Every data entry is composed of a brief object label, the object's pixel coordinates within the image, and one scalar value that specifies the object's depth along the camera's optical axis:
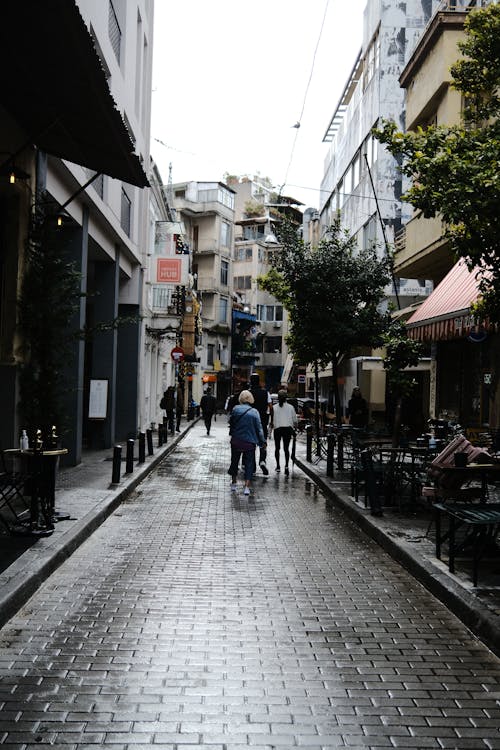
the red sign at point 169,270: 26.17
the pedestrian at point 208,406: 31.19
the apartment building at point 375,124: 28.92
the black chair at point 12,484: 8.00
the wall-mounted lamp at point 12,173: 9.78
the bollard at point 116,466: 13.02
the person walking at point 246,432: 13.55
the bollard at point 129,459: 14.61
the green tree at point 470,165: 7.45
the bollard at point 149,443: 18.84
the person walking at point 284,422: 16.80
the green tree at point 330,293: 20.22
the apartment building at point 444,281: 14.01
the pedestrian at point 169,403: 28.97
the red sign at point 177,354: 29.38
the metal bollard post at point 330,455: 15.42
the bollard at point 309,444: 18.51
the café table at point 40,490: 8.21
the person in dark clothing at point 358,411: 21.45
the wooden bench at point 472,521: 6.46
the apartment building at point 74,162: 7.77
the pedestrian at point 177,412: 30.30
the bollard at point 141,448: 16.78
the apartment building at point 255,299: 72.56
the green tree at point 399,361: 12.08
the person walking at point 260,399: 17.67
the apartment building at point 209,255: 63.06
